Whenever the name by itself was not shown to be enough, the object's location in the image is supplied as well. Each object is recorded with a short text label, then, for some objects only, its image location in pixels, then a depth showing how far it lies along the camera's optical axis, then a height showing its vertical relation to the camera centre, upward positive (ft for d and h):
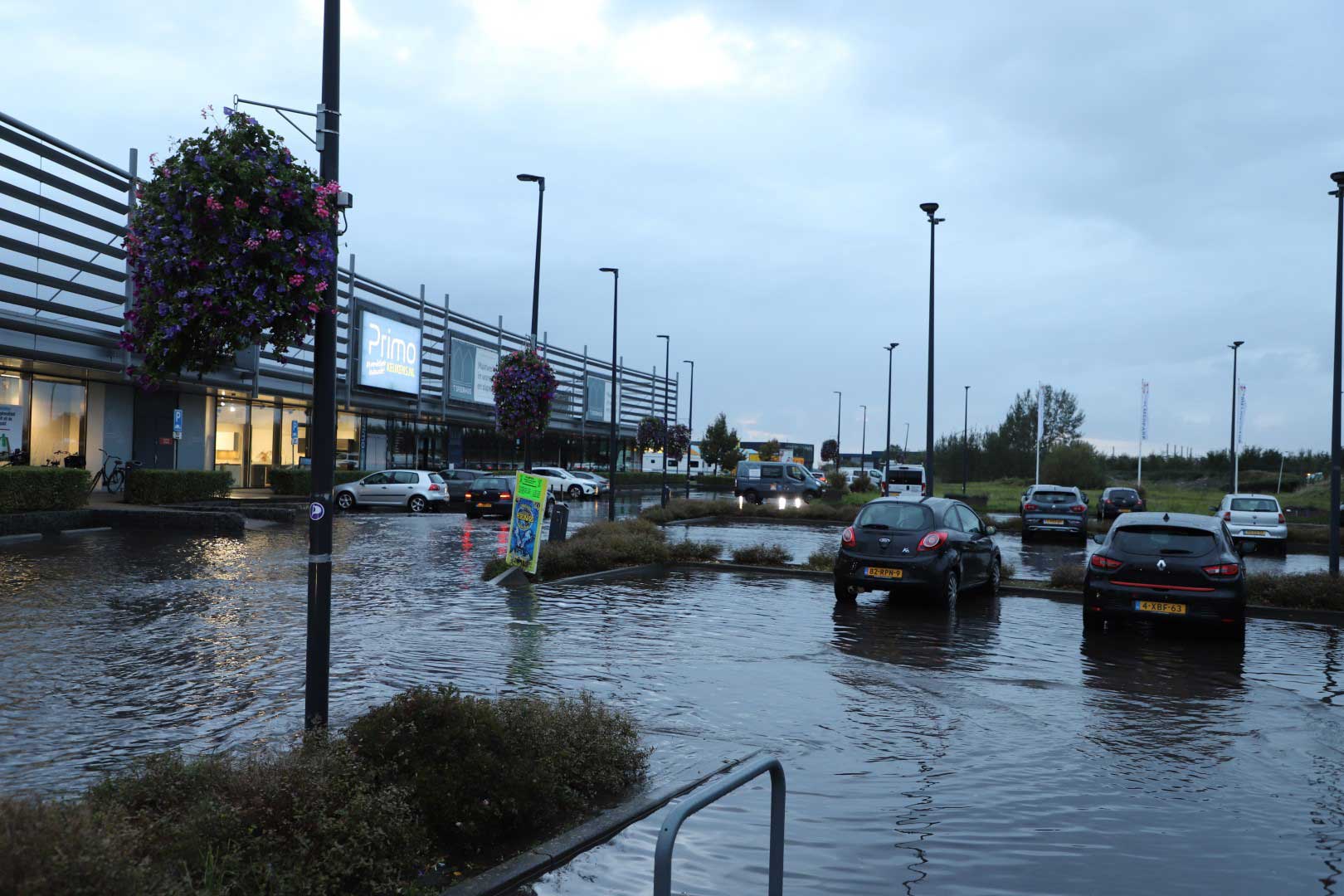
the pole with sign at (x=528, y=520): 50.67 -2.86
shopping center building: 93.25 +8.44
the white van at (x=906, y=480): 147.43 -0.78
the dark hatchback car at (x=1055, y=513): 95.61 -3.02
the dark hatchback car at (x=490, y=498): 106.93 -3.84
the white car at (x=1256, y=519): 90.38 -2.78
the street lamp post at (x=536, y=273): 72.13 +13.10
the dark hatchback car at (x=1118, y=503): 121.80 -2.43
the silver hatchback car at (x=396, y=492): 116.26 -3.92
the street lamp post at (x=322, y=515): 19.86 -1.16
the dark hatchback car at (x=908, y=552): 45.70 -3.38
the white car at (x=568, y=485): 156.35 -3.34
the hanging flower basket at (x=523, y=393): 83.25 +5.34
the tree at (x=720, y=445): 335.47 +7.44
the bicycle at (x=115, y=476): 103.65 -2.97
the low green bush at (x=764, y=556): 62.90 -5.14
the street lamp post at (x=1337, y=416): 59.57 +4.23
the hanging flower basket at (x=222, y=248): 18.70 +3.63
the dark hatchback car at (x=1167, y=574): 38.63 -3.36
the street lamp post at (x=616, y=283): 128.00 +22.54
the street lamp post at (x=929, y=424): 91.56 +4.58
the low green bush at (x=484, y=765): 16.22 -4.96
